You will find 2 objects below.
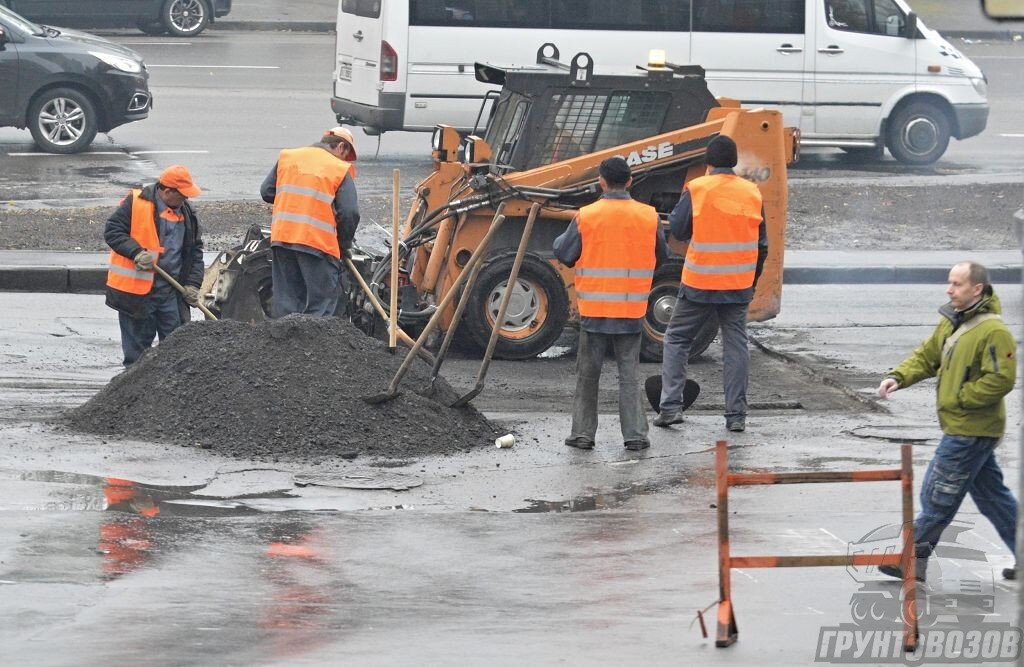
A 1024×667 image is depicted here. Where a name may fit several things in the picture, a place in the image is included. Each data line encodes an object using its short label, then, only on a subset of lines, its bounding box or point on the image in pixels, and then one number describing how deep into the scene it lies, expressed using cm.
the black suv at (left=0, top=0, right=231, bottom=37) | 5228
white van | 3956
